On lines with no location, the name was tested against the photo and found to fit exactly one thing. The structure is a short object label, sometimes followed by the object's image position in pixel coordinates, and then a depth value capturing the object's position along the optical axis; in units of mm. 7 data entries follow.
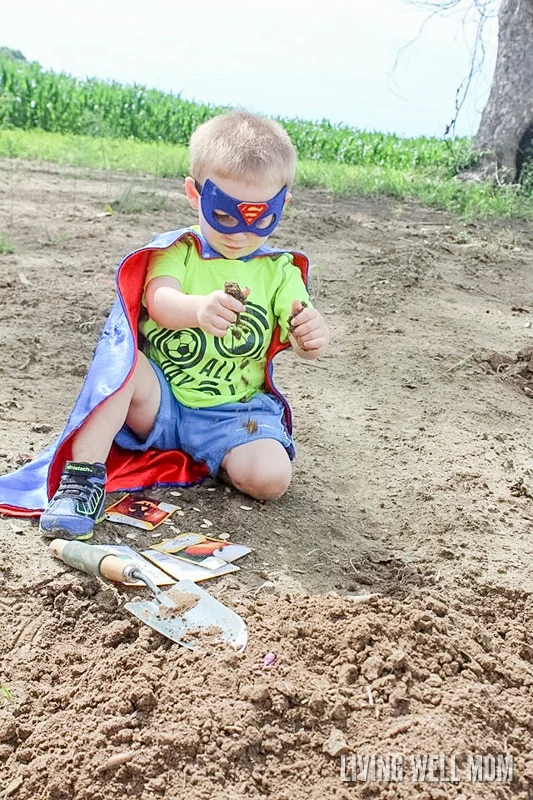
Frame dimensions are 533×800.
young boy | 2432
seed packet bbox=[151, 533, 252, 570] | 2203
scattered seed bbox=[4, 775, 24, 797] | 1511
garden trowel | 1848
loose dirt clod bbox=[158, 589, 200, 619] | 1917
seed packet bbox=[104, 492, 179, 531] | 2396
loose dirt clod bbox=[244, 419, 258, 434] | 2658
